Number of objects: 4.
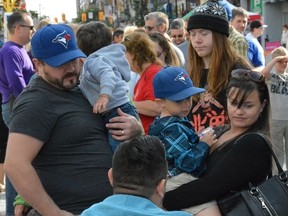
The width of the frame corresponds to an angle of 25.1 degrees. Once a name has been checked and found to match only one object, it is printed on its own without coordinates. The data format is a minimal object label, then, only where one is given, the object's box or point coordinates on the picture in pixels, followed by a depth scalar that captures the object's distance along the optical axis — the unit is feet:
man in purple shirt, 22.73
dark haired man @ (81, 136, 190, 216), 7.65
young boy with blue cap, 10.04
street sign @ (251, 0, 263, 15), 116.04
